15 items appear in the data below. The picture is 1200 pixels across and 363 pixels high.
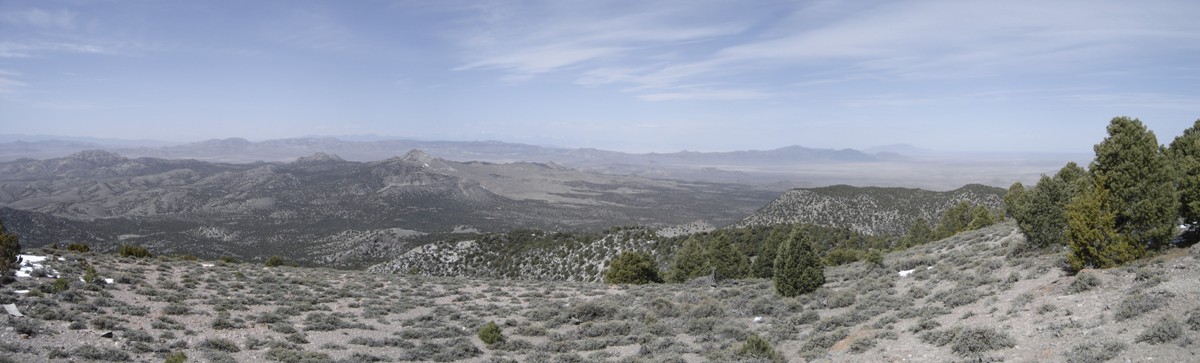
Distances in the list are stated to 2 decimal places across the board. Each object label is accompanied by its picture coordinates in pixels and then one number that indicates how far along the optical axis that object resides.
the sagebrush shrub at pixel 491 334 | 17.56
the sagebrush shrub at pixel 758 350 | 14.06
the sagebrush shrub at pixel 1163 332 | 9.59
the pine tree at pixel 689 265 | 35.75
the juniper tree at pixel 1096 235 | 14.10
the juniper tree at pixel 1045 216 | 18.94
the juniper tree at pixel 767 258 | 34.78
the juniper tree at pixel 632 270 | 34.25
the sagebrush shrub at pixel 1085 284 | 13.23
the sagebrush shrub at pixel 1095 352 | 9.66
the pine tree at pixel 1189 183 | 14.95
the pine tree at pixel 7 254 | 17.19
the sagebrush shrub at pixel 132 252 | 30.61
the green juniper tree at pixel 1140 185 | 14.12
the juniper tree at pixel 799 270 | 21.69
